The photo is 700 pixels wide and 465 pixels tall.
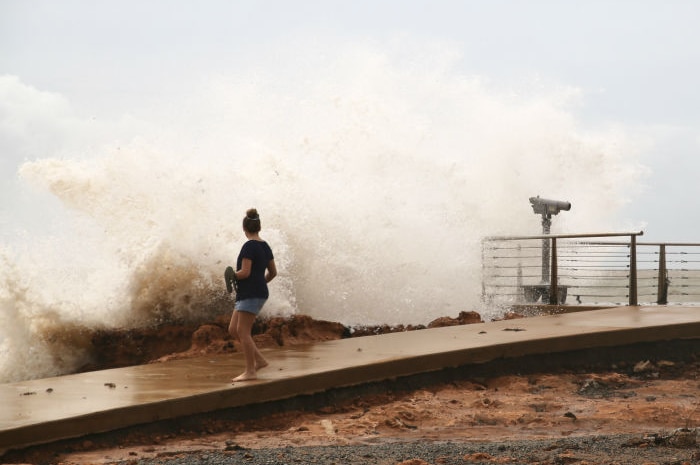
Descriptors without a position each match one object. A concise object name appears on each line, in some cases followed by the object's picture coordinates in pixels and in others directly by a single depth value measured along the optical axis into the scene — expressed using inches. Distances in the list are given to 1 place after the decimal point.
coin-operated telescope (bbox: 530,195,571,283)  1283.2
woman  555.5
